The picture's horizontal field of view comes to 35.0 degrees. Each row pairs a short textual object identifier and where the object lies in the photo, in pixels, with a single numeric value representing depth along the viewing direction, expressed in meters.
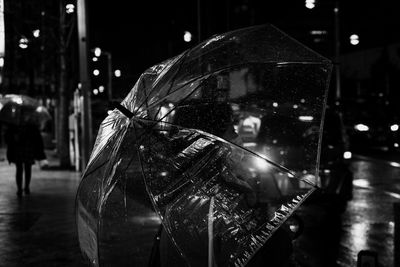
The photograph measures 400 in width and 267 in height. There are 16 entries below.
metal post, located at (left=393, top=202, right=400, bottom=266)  6.77
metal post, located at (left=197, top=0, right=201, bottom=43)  17.55
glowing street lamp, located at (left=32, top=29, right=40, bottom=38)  24.39
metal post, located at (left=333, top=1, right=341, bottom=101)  37.36
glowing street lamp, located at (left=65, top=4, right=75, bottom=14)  17.20
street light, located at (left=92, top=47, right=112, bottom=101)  46.78
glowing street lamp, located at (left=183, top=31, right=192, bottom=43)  25.32
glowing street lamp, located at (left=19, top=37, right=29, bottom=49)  24.66
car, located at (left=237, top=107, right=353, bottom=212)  10.92
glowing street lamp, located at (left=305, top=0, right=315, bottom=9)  20.29
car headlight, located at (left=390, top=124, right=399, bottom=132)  27.94
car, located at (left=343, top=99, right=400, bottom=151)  30.02
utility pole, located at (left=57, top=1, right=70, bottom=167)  21.17
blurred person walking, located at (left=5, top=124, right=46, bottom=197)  14.05
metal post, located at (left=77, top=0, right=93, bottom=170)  14.34
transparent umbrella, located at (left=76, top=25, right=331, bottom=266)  4.61
